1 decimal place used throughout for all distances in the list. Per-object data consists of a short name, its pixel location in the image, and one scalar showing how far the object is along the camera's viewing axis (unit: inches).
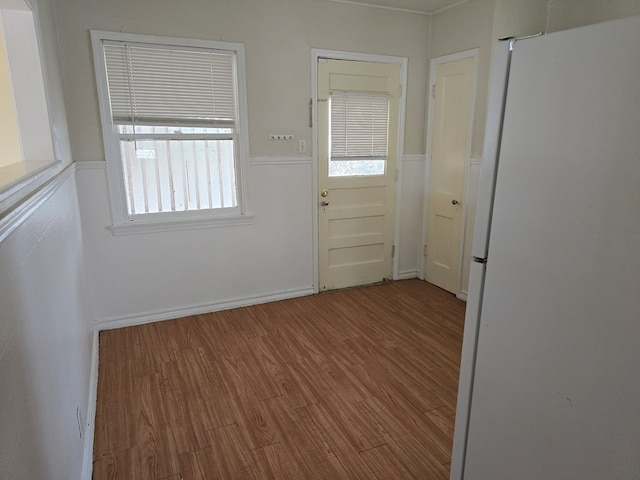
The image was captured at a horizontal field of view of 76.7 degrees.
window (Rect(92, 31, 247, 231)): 119.6
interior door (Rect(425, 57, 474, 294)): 147.6
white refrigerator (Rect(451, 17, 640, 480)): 36.9
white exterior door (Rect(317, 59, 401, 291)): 150.4
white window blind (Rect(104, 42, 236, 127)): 119.2
